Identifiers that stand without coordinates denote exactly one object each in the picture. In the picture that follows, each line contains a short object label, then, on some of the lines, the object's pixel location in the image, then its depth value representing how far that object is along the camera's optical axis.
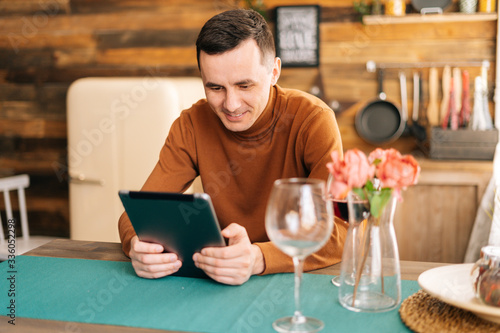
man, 1.36
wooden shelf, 2.96
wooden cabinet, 2.78
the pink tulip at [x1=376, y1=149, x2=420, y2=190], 0.98
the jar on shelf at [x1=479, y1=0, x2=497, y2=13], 2.97
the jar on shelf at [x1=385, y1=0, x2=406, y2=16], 3.07
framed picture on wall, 3.25
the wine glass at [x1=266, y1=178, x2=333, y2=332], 0.94
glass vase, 1.06
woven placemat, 0.97
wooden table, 1.03
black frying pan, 3.21
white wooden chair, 2.91
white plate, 0.96
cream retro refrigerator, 3.06
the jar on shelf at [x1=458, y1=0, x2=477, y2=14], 2.99
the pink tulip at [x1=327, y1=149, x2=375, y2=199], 0.98
